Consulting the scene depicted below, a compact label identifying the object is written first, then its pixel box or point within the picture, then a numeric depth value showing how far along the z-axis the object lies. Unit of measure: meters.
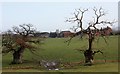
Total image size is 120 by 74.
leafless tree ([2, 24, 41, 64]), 34.19
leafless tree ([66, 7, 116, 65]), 30.25
